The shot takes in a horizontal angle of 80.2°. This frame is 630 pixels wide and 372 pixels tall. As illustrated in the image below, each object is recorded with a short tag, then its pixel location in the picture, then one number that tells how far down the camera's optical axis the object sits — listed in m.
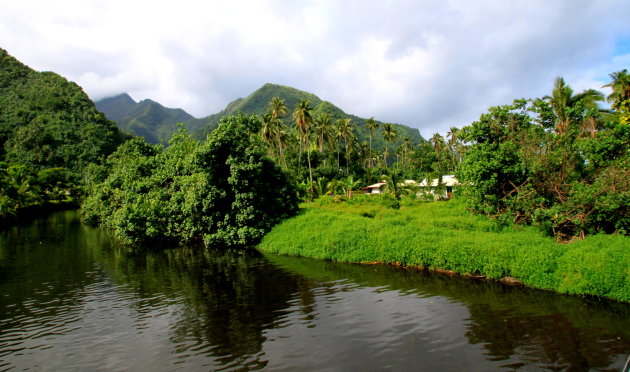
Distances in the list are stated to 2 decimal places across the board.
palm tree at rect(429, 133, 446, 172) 94.12
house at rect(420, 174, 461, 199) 47.18
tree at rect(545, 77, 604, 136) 36.08
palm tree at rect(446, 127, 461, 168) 87.38
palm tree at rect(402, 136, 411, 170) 102.56
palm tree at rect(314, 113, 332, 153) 75.00
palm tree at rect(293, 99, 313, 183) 59.59
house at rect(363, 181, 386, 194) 70.56
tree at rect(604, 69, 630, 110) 33.00
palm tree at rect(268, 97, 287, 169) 61.51
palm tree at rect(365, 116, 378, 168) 86.21
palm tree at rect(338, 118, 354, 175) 78.06
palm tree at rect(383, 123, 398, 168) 86.81
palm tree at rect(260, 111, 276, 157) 60.25
